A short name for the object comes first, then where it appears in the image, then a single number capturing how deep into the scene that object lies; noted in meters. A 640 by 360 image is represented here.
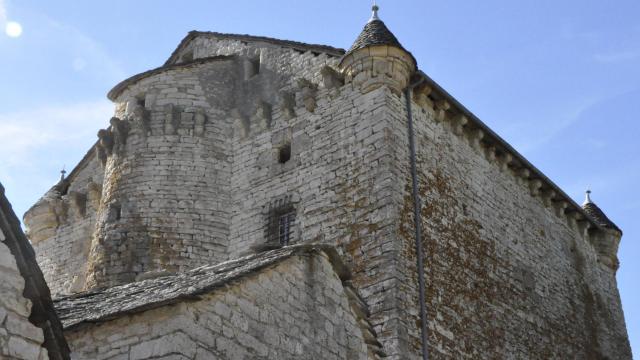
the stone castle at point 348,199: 13.20
